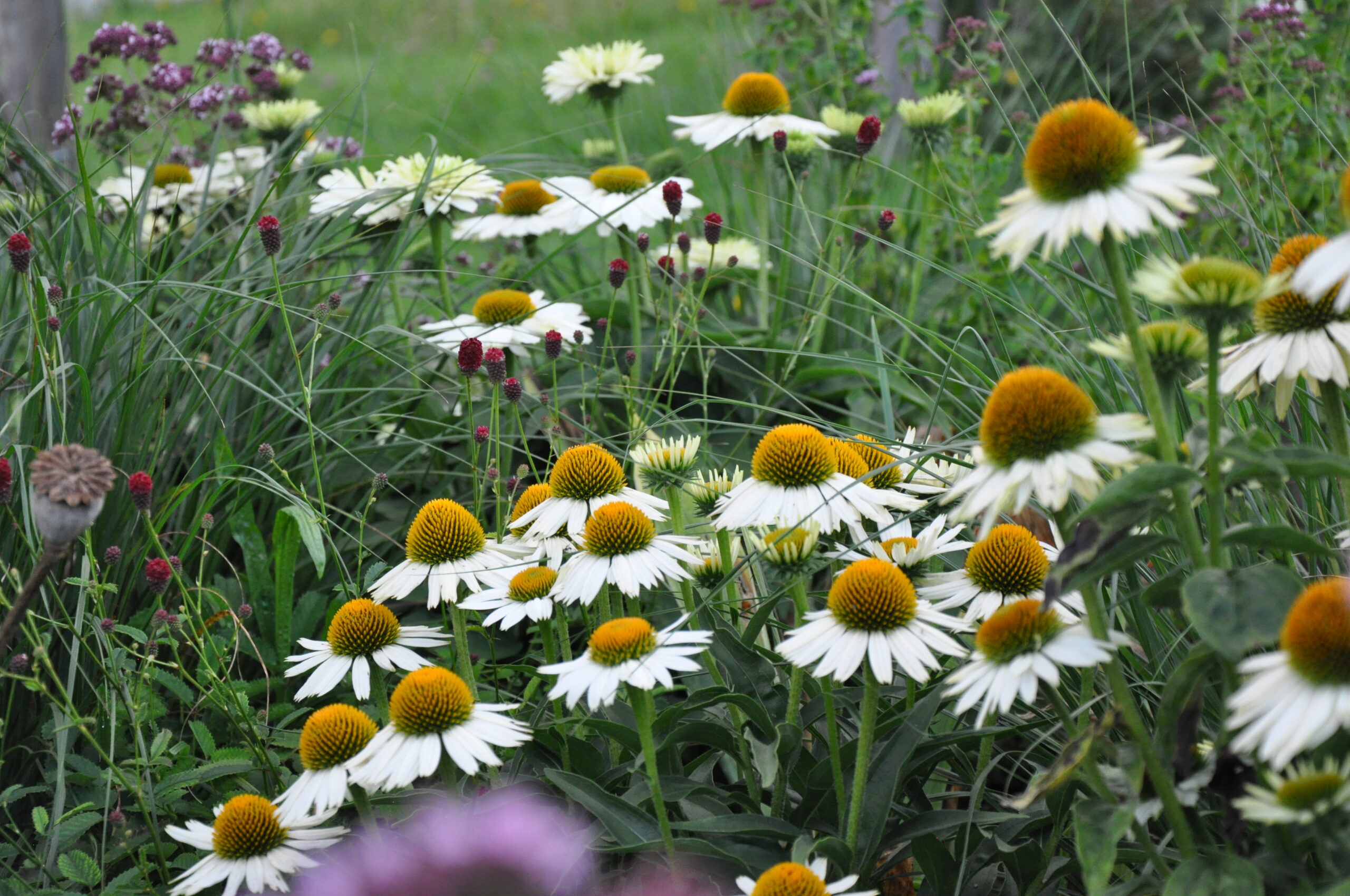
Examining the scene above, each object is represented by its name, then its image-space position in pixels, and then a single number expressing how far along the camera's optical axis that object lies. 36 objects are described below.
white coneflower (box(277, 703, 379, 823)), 1.73
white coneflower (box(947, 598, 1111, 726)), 1.65
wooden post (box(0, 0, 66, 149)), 3.23
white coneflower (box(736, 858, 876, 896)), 1.64
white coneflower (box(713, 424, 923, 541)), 1.78
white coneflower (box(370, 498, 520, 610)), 1.83
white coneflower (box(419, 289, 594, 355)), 2.10
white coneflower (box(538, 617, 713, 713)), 1.70
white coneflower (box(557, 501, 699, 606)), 1.78
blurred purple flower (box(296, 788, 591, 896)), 1.48
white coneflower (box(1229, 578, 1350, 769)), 1.57
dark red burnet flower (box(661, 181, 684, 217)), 2.05
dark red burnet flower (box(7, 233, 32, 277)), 1.85
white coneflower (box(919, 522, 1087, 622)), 1.76
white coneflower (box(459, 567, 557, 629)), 1.80
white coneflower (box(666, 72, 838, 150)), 2.39
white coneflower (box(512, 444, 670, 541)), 1.82
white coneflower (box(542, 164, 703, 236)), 2.19
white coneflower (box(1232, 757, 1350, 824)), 1.58
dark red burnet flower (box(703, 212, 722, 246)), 2.02
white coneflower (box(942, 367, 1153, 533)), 1.64
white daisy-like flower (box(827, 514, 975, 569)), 1.80
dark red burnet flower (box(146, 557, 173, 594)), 1.77
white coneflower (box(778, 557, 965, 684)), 1.70
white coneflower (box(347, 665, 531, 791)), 1.70
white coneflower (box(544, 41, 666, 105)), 2.57
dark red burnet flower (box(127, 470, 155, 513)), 1.75
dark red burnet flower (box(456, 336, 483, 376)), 1.89
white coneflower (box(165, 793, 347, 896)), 1.72
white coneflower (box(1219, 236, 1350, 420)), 1.68
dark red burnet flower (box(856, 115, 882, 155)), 2.15
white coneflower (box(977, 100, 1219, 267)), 1.62
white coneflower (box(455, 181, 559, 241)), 2.39
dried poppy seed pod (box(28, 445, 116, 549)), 1.67
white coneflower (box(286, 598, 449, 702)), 1.80
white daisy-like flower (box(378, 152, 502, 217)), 2.18
